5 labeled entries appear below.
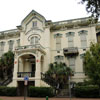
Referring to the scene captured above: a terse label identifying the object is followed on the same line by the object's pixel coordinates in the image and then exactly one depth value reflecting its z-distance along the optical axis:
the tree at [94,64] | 14.89
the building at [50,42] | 20.66
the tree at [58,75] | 18.95
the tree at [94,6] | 8.95
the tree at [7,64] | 22.58
